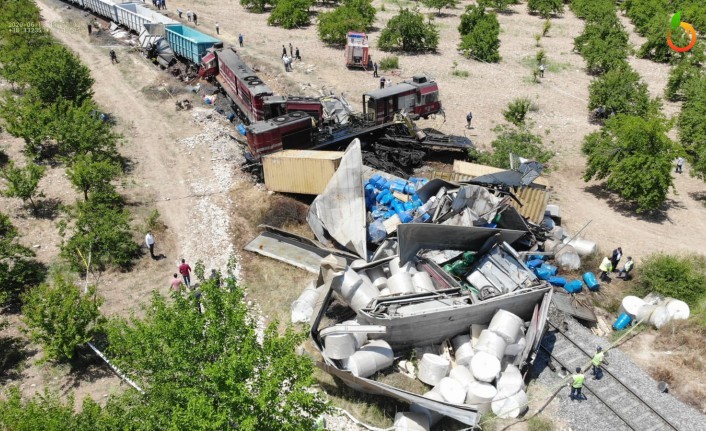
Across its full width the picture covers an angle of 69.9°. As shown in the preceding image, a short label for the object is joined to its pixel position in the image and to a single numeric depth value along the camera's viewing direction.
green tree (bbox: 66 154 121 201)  20.56
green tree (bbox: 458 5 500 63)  38.88
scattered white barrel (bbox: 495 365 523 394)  13.57
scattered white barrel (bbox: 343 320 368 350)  14.17
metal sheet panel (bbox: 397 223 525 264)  15.76
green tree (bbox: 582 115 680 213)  21.92
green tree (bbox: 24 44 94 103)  26.72
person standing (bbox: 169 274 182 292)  16.94
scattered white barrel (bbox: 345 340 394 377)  13.79
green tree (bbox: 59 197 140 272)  18.27
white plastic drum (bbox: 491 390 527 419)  13.36
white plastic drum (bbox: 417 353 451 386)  14.00
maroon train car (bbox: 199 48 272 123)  25.20
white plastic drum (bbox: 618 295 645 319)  16.47
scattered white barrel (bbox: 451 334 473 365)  14.37
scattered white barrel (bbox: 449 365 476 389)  13.77
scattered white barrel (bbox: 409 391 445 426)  13.09
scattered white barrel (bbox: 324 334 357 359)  13.84
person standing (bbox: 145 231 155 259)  18.77
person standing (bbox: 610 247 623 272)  18.59
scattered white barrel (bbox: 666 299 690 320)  16.20
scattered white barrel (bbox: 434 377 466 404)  13.38
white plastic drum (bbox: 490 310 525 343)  14.04
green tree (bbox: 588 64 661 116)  29.16
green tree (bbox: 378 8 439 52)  39.62
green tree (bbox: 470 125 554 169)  23.61
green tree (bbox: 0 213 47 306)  16.81
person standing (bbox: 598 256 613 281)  18.17
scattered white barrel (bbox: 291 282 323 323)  16.02
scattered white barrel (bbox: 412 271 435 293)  15.95
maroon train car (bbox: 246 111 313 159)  21.98
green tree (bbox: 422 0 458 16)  49.49
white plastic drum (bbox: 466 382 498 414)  13.31
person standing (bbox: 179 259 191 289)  17.45
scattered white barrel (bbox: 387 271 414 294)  15.67
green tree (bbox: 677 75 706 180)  24.23
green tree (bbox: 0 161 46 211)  20.64
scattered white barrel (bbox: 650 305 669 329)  16.20
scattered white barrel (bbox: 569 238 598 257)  19.22
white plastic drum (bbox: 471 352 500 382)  13.59
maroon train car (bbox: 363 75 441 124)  25.61
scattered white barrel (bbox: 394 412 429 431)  12.76
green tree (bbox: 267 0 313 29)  44.03
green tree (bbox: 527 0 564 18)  51.06
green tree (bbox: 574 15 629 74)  36.59
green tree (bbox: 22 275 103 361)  14.08
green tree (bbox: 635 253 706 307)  17.03
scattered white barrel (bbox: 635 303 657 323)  16.33
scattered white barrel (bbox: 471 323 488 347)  14.90
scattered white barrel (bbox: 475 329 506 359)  13.92
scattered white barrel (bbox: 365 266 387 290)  16.34
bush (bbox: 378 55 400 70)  36.72
